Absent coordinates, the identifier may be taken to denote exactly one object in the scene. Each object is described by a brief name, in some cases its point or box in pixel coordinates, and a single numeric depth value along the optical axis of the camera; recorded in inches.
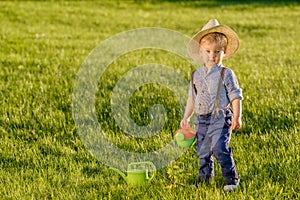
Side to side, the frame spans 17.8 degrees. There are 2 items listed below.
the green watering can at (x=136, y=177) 341.1
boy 335.1
